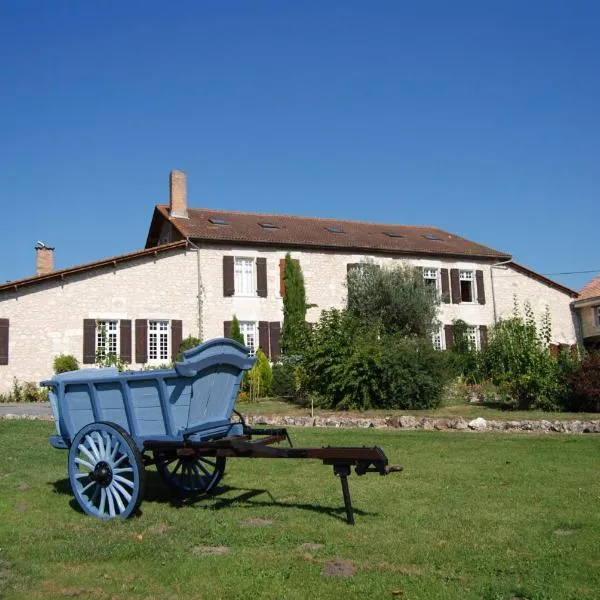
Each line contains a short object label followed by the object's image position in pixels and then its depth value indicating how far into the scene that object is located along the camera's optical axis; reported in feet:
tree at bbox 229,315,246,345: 83.10
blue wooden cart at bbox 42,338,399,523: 19.39
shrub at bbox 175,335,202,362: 78.18
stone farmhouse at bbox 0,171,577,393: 75.36
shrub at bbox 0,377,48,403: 72.02
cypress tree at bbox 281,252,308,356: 85.93
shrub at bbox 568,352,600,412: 45.78
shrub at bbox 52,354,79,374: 73.00
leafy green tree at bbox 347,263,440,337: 86.89
